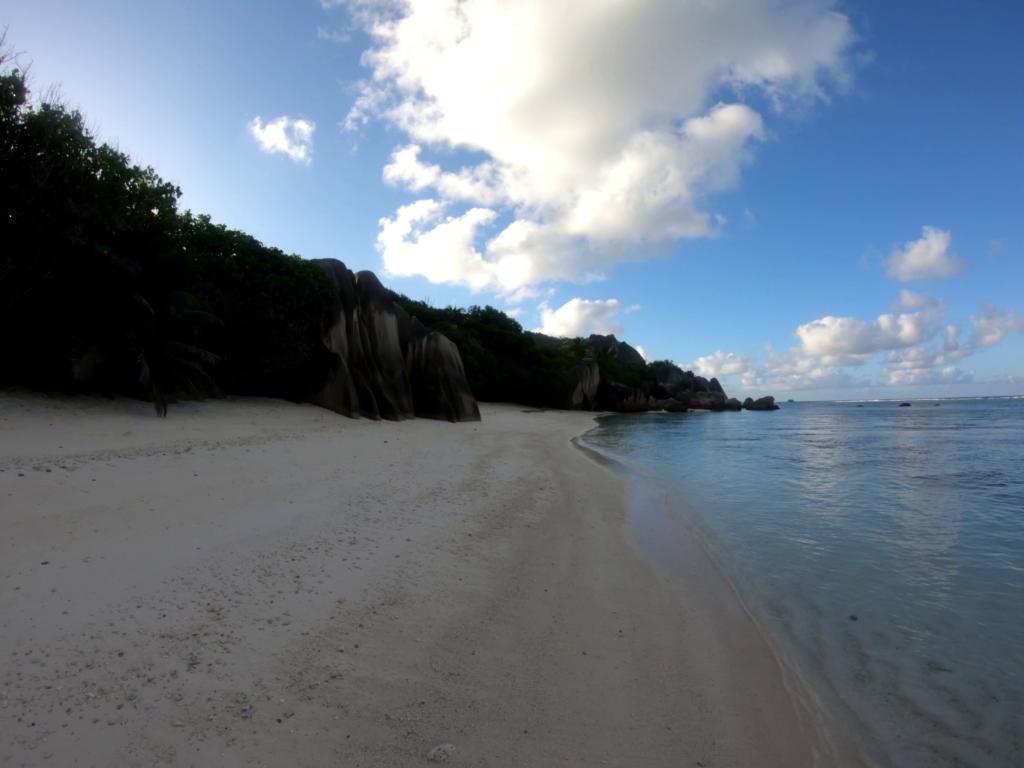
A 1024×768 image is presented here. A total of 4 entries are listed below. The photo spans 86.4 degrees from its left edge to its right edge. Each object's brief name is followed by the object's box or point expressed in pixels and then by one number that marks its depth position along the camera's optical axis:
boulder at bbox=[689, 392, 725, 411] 98.88
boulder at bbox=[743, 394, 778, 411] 110.94
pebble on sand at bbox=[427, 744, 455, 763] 3.16
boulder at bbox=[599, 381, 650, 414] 75.88
